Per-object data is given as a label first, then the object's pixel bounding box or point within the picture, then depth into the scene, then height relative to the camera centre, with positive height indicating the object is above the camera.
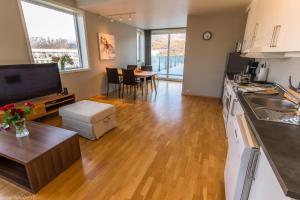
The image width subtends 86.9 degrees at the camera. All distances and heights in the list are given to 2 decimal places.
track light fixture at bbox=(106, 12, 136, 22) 4.40 +1.12
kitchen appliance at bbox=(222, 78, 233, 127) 2.59 -0.68
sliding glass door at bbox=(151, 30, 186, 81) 7.11 +0.15
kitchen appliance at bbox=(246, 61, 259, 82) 3.14 -0.23
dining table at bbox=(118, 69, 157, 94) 4.50 -0.51
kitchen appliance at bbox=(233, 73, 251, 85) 2.67 -0.38
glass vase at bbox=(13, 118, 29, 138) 1.73 -0.80
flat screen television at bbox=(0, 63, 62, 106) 2.46 -0.44
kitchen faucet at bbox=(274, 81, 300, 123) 1.27 -0.40
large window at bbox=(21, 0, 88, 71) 3.10 +0.46
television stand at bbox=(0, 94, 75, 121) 2.77 -0.87
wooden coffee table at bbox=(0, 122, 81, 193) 1.52 -0.97
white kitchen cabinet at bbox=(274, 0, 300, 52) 1.21 +0.23
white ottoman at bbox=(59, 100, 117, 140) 2.36 -0.93
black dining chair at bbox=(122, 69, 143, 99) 4.37 -0.58
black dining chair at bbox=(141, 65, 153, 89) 5.57 -0.41
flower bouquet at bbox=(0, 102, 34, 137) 1.65 -0.63
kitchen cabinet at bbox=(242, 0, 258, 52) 2.55 +0.53
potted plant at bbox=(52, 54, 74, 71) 3.51 -0.10
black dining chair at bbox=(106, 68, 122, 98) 4.59 -0.57
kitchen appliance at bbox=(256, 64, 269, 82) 2.69 -0.28
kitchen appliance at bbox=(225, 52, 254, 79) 3.80 -0.17
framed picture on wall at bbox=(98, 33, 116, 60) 4.68 +0.28
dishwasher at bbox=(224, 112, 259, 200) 0.96 -0.66
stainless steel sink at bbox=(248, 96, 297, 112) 1.62 -0.48
